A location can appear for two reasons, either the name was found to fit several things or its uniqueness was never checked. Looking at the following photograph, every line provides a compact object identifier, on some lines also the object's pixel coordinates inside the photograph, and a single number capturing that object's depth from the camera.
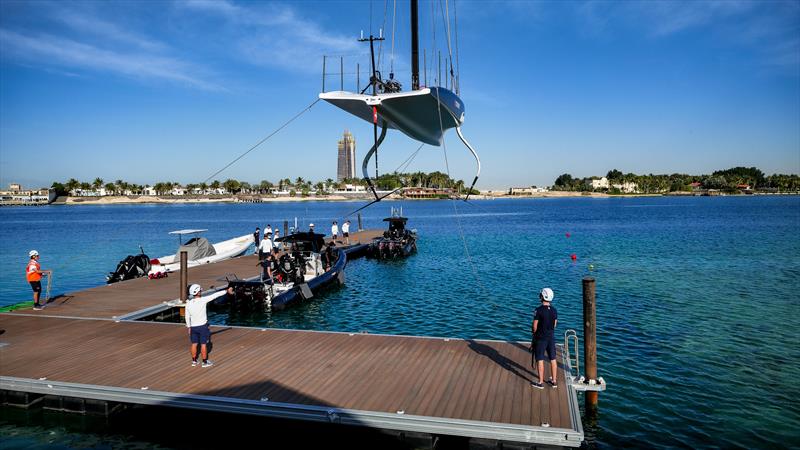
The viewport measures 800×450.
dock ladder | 10.12
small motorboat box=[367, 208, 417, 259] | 38.69
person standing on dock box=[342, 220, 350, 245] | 43.62
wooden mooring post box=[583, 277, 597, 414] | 10.57
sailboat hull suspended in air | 11.74
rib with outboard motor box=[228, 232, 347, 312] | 20.27
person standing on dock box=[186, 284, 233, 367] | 10.80
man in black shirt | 9.53
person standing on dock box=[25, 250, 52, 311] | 16.53
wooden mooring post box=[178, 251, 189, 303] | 17.72
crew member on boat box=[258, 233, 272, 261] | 23.37
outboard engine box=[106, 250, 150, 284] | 25.02
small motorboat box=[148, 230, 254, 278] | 25.52
